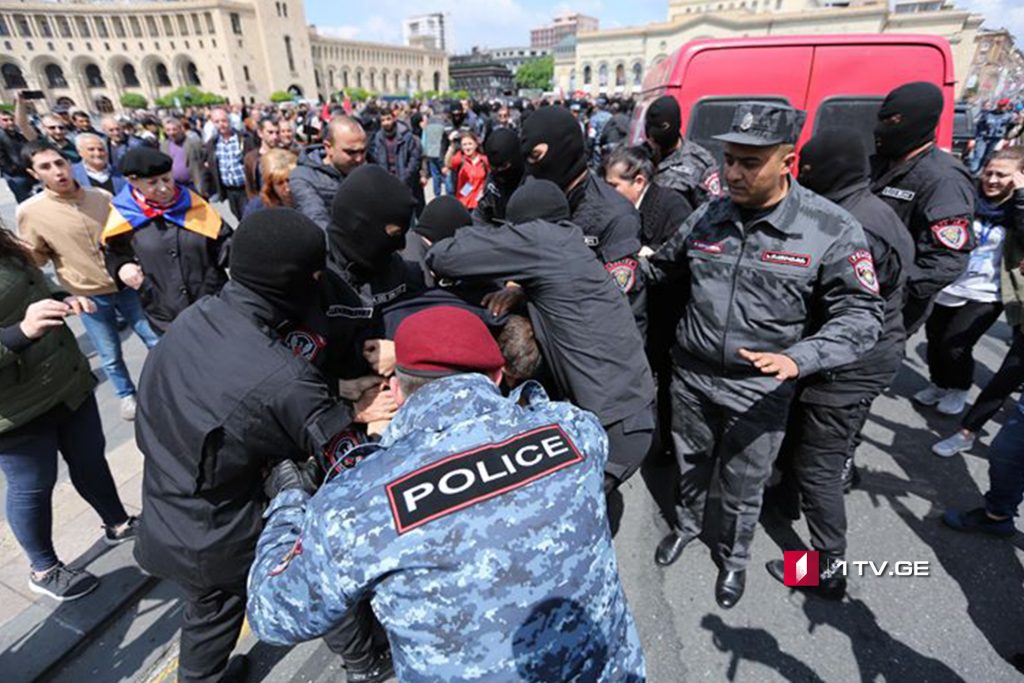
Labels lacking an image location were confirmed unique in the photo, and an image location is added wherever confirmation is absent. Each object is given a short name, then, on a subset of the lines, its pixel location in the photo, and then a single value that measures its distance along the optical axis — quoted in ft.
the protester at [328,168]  10.89
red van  12.69
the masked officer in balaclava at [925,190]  9.11
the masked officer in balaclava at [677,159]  11.80
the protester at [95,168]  15.38
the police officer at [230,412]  4.87
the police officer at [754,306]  6.50
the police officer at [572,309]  6.72
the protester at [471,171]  23.93
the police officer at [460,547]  3.55
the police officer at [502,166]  11.43
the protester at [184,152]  24.36
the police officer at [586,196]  8.36
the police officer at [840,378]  7.65
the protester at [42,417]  6.71
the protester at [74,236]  10.74
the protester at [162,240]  9.87
